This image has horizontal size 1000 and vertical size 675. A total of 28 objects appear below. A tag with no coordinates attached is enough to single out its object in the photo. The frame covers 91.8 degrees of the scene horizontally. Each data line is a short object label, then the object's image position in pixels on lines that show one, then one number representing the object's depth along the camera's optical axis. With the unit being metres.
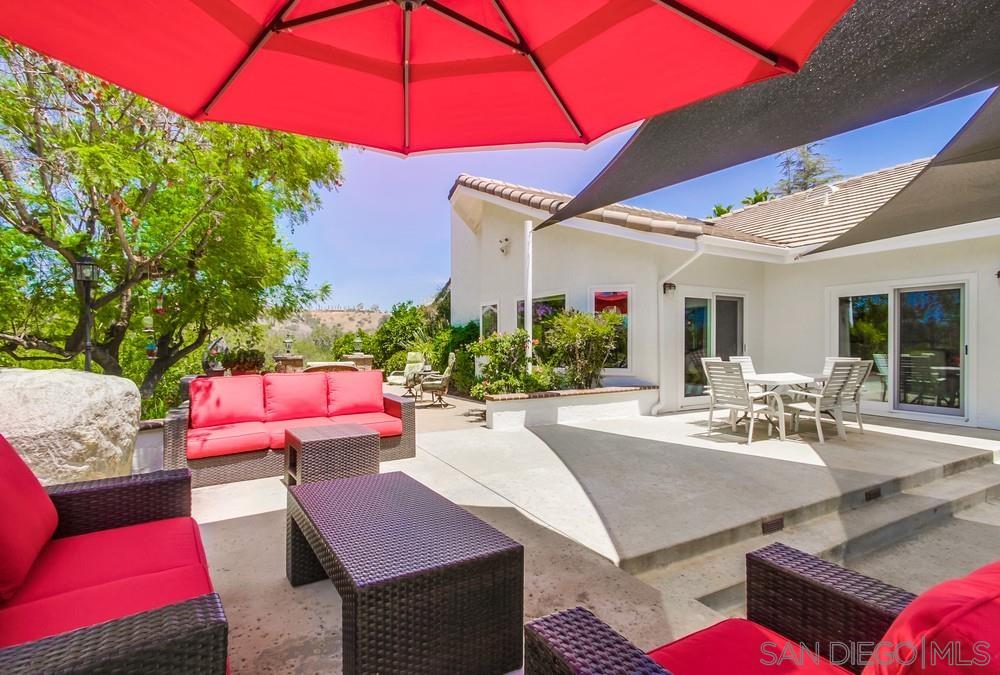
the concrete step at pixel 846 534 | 2.95
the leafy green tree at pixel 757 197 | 23.36
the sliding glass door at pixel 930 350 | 7.49
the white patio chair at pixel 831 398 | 6.16
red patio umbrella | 2.02
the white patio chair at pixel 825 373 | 7.21
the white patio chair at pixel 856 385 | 6.39
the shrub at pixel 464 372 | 11.30
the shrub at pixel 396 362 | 14.96
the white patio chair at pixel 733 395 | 6.33
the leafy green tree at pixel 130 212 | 6.37
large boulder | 3.22
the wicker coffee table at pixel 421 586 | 1.71
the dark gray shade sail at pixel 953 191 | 3.16
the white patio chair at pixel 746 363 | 8.04
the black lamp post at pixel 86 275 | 6.60
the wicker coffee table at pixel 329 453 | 3.84
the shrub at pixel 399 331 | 15.58
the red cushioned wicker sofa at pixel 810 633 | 0.77
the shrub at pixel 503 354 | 7.93
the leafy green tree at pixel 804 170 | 26.97
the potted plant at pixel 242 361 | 9.70
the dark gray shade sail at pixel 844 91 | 2.15
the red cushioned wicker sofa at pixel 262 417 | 4.39
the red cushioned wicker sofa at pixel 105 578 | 1.14
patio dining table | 6.79
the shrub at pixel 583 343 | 8.15
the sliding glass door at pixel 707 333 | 8.87
